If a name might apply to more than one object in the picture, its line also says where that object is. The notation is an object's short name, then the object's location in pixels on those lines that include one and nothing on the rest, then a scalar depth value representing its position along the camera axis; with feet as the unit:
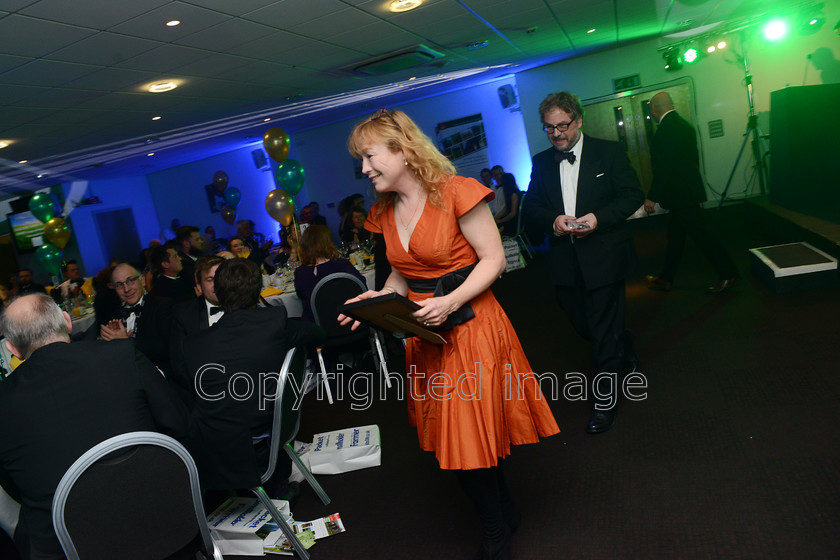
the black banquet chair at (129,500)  5.22
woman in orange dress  6.05
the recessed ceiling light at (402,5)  15.31
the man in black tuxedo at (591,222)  9.53
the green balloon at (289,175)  24.04
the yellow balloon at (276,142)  23.90
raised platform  14.83
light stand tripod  30.22
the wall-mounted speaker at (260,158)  44.39
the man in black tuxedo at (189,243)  20.25
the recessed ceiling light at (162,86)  18.52
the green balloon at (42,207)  25.44
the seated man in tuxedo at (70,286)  23.57
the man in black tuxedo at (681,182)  16.53
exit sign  33.24
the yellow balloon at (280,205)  23.22
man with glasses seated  11.26
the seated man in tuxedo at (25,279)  30.07
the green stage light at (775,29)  30.01
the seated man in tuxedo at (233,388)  7.51
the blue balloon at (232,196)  40.63
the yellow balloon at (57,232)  25.82
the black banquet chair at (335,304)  13.38
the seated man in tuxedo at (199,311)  10.59
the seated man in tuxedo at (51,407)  5.57
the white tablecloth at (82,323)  18.47
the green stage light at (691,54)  30.01
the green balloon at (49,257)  25.98
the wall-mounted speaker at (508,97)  37.40
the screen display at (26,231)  42.83
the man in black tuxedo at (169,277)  14.11
